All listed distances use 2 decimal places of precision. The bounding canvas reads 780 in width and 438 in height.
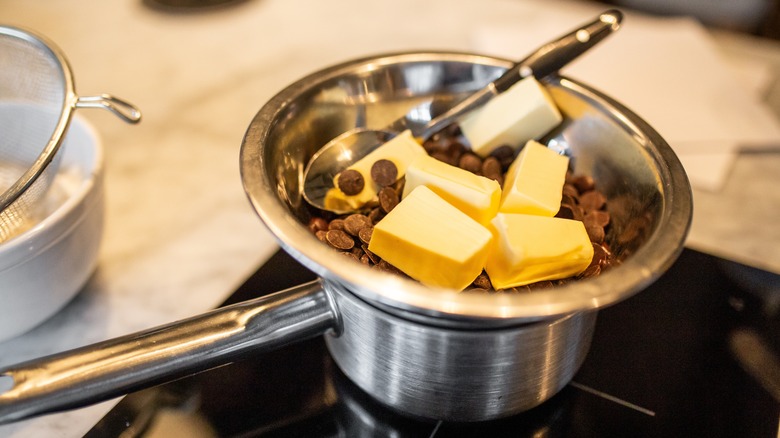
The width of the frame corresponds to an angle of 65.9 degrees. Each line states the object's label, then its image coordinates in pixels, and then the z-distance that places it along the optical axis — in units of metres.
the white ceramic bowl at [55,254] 0.52
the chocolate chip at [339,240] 0.51
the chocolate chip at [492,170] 0.59
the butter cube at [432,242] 0.43
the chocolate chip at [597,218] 0.55
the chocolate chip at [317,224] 0.55
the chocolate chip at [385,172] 0.57
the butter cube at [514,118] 0.59
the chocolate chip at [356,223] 0.52
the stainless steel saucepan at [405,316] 0.37
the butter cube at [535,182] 0.51
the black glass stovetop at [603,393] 0.51
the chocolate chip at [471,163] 0.61
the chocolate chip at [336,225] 0.54
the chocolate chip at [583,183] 0.59
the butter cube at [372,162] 0.58
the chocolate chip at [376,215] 0.54
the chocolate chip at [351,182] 0.57
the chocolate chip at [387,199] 0.54
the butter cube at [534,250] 0.44
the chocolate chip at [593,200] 0.57
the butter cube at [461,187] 0.50
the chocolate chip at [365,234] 0.51
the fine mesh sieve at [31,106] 0.58
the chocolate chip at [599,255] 0.49
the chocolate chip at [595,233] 0.53
